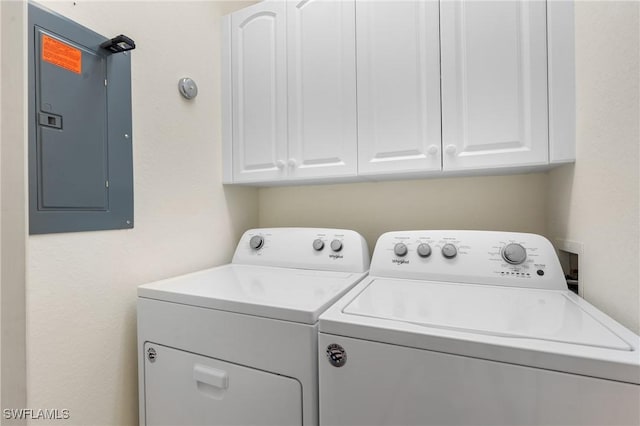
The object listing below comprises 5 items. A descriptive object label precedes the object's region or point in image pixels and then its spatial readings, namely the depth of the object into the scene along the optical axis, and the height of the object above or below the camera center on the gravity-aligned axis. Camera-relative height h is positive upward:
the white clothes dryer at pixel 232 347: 0.77 -0.40
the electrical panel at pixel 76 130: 0.80 +0.26
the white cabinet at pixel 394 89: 0.97 +0.48
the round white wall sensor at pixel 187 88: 1.25 +0.54
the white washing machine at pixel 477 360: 0.54 -0.31
